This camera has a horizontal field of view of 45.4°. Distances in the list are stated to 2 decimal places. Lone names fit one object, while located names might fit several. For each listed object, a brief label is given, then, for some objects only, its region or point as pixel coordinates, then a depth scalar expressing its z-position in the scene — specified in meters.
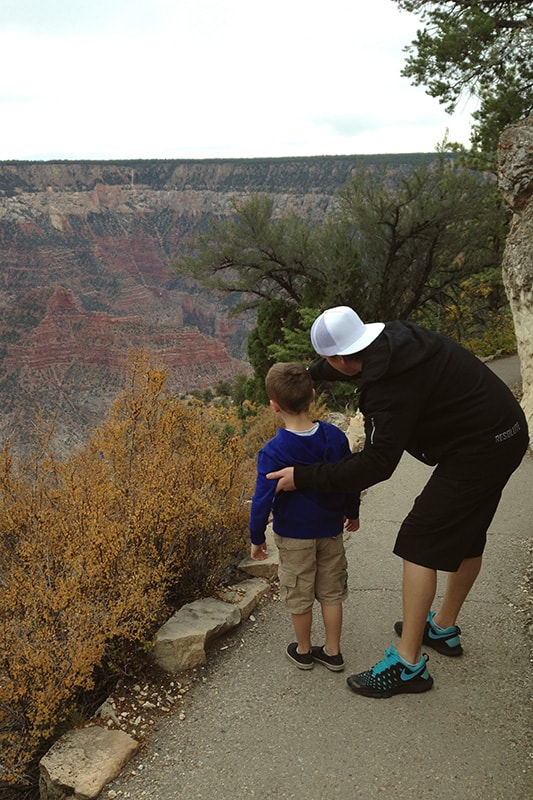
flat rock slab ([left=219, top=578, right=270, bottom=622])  3.65
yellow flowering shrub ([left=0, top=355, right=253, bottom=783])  2.72
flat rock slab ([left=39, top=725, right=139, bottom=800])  2.43
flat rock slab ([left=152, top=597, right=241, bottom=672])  3.15
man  2.33
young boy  2.68
